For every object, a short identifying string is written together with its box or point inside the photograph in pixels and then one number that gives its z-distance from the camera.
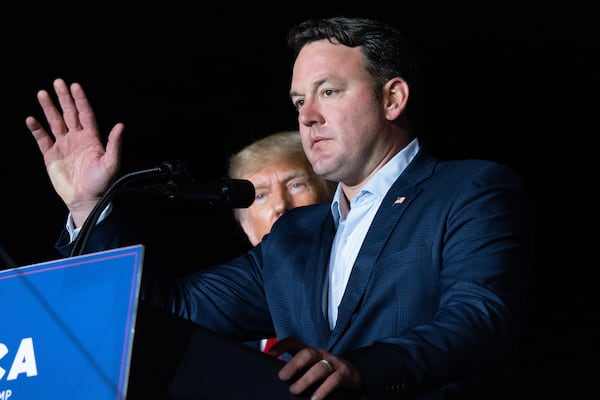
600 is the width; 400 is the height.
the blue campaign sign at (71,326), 3.79
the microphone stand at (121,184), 4.07
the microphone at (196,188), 4.08
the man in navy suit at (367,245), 4.00
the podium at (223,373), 3.81
